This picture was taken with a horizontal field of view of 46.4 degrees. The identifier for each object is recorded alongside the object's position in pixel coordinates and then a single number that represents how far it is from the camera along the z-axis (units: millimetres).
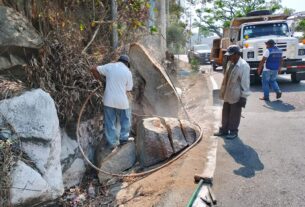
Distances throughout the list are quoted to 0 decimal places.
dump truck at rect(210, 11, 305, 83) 12656
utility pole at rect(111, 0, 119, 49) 8023
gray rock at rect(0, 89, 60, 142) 4613
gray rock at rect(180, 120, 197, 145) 6648
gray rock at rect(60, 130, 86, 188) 5812
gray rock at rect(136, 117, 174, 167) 6234
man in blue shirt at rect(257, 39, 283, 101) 10016
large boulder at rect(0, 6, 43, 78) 5258
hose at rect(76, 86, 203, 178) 5879
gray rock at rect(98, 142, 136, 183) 6152
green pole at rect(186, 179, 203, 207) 4258
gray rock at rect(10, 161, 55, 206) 4219
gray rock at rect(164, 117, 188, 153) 6379
